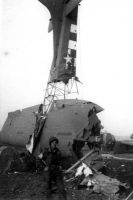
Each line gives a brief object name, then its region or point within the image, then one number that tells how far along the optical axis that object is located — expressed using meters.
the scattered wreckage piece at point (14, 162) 14.20
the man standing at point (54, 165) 9.37
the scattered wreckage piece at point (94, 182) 10.27
